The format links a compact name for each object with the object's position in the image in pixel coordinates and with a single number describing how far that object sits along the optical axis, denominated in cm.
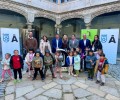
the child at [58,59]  534
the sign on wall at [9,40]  671
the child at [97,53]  509
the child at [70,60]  548
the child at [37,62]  471
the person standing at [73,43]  599
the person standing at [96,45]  611
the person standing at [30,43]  570
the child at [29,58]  516
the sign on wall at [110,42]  735
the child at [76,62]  542
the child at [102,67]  455
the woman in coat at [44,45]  590
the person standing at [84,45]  594
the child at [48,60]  500
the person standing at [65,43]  610
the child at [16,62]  470
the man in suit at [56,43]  593
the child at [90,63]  504
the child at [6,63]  486
